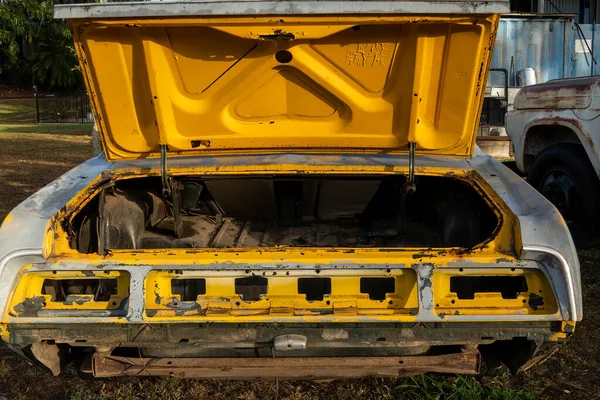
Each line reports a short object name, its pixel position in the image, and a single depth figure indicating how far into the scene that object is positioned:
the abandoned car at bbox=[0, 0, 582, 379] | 2.46
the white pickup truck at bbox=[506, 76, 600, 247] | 4.83
